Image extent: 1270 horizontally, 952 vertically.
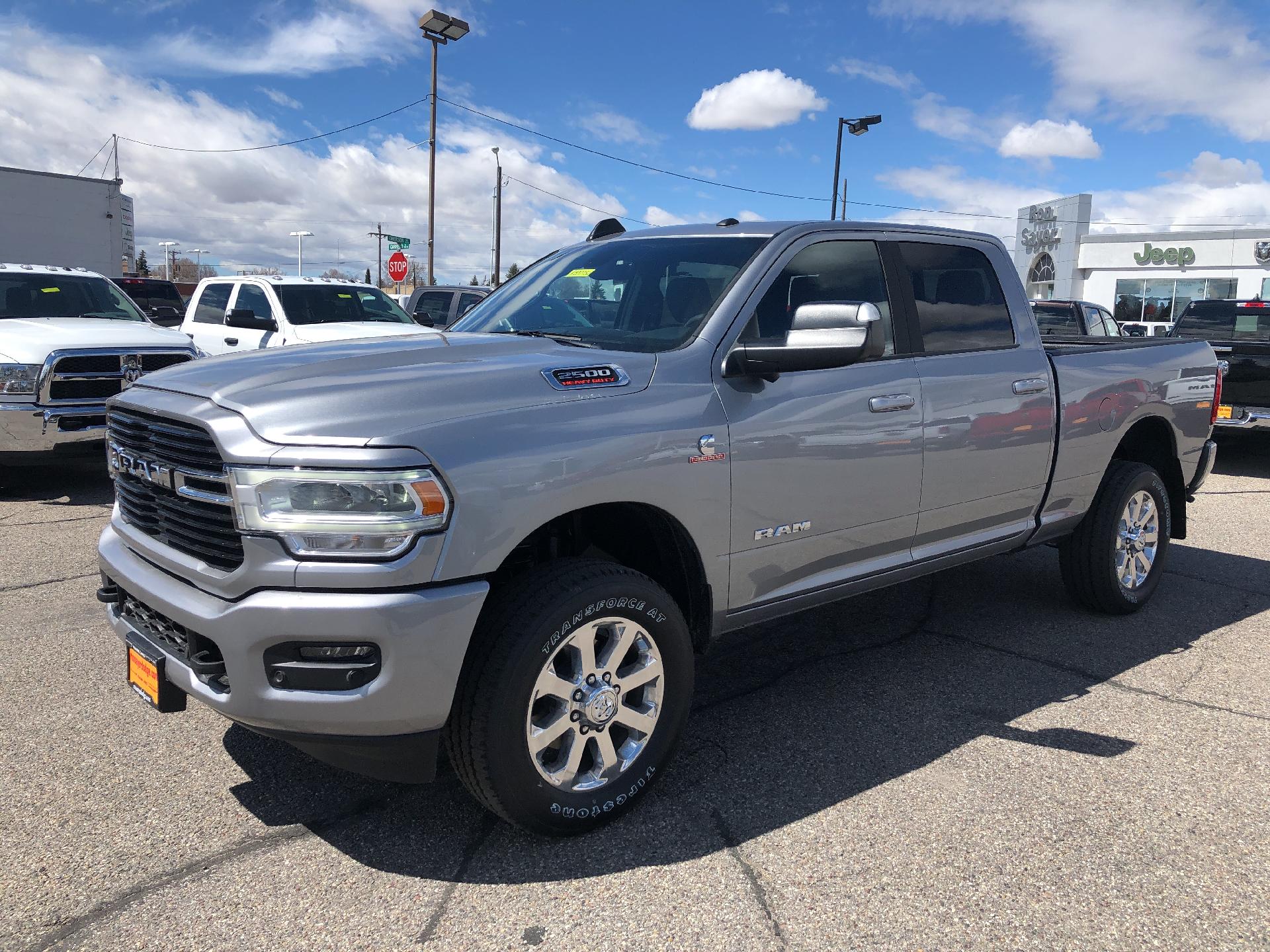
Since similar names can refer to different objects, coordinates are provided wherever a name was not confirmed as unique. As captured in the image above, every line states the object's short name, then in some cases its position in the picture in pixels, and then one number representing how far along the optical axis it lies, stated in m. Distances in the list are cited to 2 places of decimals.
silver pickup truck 2.50
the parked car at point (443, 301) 16.05
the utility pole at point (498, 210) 38.06
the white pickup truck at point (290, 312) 11.04
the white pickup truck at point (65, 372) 7.46
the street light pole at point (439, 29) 23.19
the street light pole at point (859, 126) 22.38
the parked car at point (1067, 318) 13.78
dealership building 39.34
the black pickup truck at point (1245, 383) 9.87
